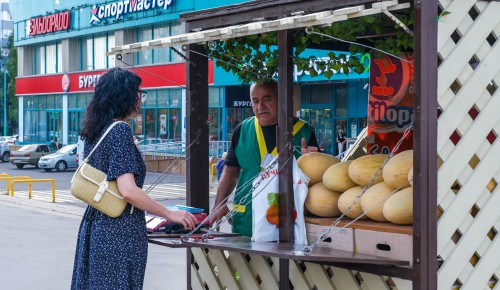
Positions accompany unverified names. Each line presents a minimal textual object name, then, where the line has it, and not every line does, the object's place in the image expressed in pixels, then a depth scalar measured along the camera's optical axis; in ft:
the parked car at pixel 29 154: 143.43
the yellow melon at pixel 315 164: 17.35
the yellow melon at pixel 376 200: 15.15
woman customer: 15.67
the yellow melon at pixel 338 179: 16.49
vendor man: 19.17
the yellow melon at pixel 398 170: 15.03
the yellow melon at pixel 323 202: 16.35
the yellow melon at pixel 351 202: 15.71
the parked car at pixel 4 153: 174.60
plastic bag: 16.67
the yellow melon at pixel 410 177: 14.75
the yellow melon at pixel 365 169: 15.99
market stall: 13.67
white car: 132.77
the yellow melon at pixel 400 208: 14.60
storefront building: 122.31
